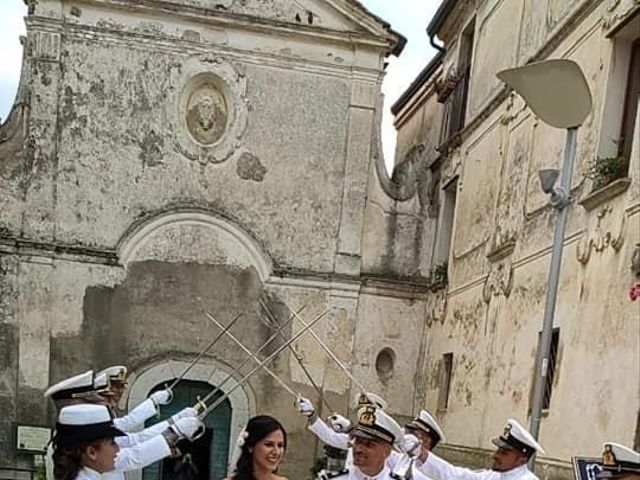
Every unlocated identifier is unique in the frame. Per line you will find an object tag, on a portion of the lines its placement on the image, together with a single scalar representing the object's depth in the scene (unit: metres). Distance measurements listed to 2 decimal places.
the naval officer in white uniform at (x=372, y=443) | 4.73
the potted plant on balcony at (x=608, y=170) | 7.97
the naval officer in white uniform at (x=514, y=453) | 5.85
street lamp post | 5.92
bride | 4.29
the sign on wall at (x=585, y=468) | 4.85
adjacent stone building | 7.60
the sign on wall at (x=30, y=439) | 13.94
